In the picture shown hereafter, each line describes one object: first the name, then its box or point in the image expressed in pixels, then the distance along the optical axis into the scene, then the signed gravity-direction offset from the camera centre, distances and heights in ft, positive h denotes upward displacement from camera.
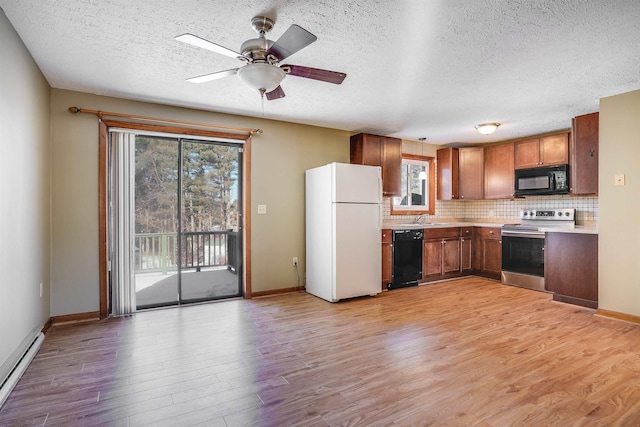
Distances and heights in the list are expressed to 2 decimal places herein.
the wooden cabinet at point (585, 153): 12.92 +2.19
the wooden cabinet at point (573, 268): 12.55 -2.35
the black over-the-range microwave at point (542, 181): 15.55 +1.38
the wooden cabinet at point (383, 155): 16.60 +2.84
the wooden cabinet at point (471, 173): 19.06 +2.14
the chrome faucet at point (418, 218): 19.27 -0.47
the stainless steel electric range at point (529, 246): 15.46 -1.80
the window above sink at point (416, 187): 19.24 +1.35
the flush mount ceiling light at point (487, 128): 14.99 +3.72
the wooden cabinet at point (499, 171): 17.81 +2.09
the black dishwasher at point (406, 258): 16.03 -2.37
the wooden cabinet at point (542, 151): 15.60 +2.84
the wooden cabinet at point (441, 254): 17.16 -2.33
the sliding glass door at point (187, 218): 13.29 -0.24
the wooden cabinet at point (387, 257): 15.69 -2.21
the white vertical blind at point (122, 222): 11.75 -0.33
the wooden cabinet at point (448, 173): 19.52 +2.15
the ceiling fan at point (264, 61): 6.54 +3.21
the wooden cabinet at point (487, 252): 17.62 -2.31
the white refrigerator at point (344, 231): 13.64 -0.85
